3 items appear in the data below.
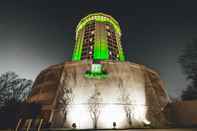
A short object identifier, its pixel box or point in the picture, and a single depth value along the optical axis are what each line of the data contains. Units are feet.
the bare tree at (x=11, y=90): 135.39
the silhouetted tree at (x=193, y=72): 106.93
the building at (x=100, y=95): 99.30
